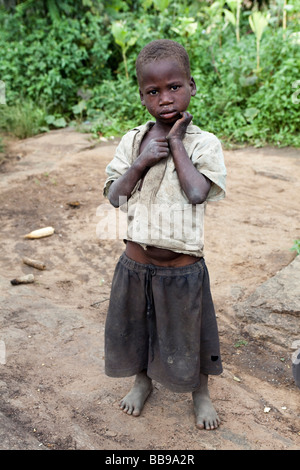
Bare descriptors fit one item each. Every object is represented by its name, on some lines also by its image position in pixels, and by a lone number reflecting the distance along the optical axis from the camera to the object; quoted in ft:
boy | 5.85
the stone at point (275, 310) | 9.52
